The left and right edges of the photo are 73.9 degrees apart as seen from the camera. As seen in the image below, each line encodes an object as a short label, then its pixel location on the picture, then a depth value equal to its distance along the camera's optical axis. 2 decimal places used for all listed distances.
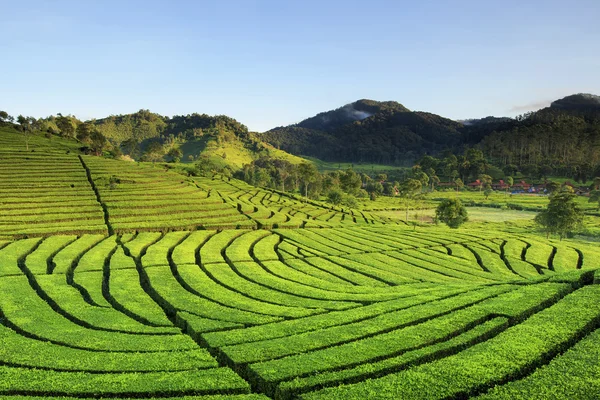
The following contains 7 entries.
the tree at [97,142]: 126.19
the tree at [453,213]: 87.38
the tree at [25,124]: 132.75
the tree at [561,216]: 72.38
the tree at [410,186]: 107.50
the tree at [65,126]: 149.62
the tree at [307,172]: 120.94
